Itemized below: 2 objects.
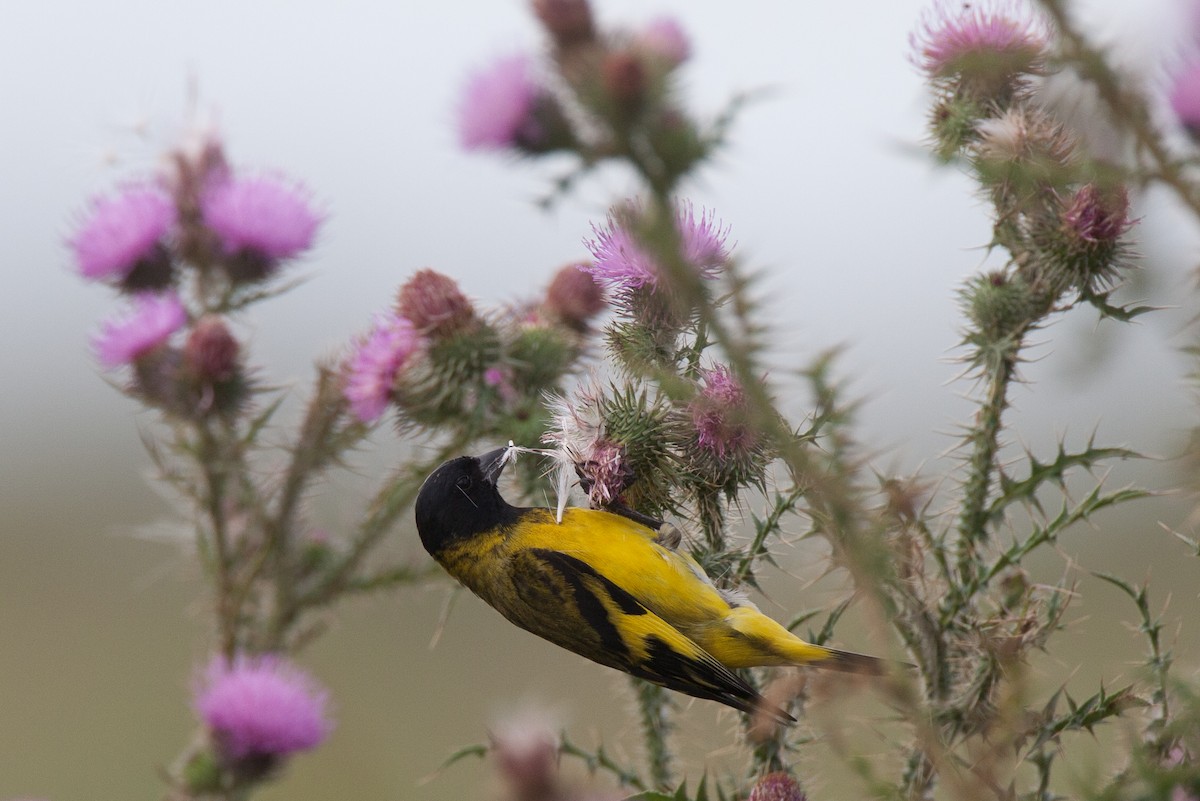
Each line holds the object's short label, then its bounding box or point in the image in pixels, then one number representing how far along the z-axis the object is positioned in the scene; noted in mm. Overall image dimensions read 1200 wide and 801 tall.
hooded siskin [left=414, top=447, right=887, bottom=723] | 5035
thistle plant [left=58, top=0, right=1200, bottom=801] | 1871
